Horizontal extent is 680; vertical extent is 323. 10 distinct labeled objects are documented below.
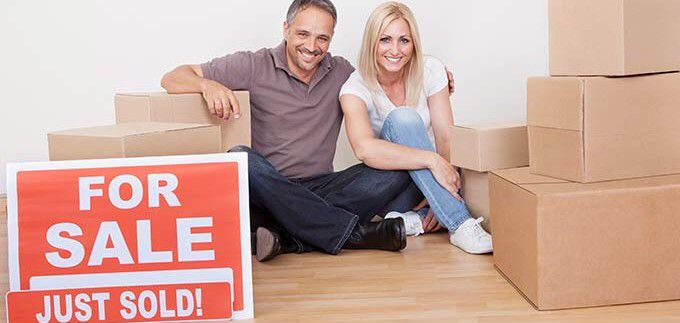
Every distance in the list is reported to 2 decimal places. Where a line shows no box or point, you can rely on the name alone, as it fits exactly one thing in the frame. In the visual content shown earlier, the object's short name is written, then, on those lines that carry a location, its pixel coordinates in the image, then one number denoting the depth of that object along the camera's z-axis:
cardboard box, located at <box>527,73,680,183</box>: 1.89
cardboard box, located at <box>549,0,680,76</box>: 1.85
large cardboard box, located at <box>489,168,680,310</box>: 1.84
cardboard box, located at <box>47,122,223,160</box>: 1.88
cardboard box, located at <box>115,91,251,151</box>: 2.42
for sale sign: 1.77
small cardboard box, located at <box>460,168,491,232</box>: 2.47
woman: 2.48
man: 2.38
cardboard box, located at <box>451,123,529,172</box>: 2.41
